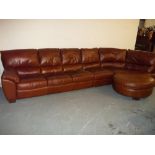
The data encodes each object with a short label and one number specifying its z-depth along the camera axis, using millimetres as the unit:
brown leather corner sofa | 3062
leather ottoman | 3152
